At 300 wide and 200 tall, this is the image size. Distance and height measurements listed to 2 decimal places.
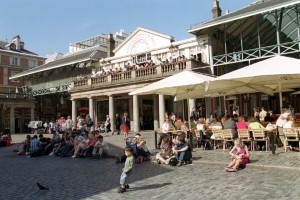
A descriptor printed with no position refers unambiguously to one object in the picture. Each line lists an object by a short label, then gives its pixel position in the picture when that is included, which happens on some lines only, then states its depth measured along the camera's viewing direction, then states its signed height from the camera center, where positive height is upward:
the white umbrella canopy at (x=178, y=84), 13.75 +1.63
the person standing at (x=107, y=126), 29.52 -0.13
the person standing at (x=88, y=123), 25.63 +0.14
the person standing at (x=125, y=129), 21.33 -0.31
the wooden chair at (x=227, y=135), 13.00 -0.51
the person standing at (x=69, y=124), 26.41 +0.10
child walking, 8.04 -1.10
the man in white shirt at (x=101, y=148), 14.37 -0.99
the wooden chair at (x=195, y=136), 14.56 -0.60
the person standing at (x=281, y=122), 12.16 -0.05
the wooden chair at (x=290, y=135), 11.48 -0.50
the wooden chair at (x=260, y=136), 12.16 -0.54
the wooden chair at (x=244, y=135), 12.50 -0.50
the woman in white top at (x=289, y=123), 11.86 -0.09
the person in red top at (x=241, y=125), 12.77 -0.13
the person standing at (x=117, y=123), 27.39 +0.10
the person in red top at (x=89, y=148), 14.91 -1.01
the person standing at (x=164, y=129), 14.98 -0.26
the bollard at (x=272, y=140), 11.54 -0.68
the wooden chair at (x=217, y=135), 13.36 -0.51
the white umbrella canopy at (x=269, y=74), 10.95 +1.62
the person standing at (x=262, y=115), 19.49 +0.35
